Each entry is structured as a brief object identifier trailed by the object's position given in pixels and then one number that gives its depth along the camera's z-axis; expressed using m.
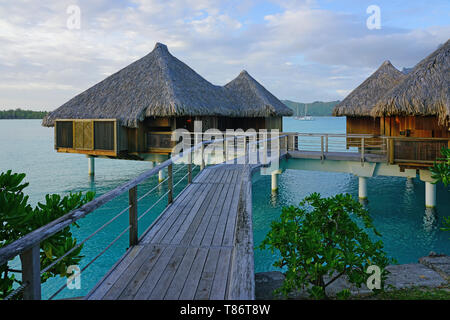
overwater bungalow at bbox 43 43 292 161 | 15.15
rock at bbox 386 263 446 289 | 4.64
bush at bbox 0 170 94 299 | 3.03
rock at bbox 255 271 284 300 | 4.01
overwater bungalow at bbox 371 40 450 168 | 11.20
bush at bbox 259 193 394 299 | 3.38
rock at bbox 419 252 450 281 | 5.13
